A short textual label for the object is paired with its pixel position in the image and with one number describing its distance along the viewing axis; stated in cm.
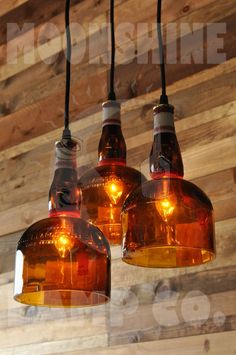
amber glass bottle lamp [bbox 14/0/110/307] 116
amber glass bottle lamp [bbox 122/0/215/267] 114
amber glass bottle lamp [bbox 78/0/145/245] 129
